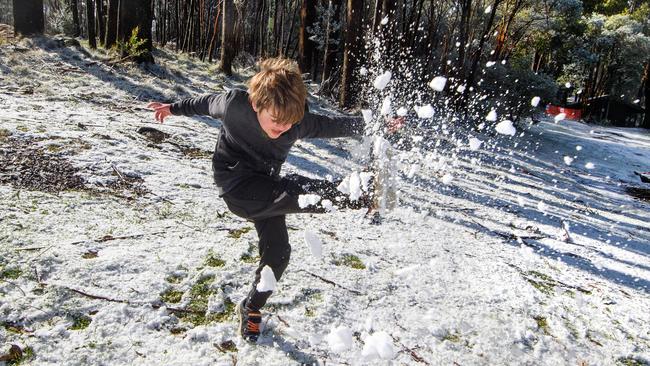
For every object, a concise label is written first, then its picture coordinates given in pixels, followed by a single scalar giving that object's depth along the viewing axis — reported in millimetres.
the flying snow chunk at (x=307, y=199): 2178
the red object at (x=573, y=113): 26109
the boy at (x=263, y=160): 2143
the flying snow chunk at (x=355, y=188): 2841
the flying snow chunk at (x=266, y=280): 2230
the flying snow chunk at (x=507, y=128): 3734
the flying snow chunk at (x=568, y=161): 10673
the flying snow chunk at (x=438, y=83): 4047
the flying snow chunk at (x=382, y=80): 3813
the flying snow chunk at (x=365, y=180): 3327
